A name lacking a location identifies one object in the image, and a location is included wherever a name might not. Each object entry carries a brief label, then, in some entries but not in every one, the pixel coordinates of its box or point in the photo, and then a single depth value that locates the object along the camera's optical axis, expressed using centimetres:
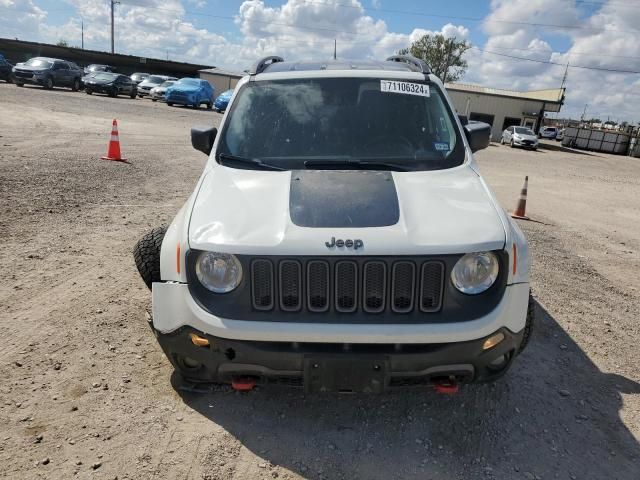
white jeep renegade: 250
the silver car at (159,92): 3372
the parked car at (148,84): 3616
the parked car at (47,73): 2797
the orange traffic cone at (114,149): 1079
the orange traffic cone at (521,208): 912
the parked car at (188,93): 3091
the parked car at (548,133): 5708
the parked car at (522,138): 3475
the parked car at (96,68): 3532
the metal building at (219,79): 4797
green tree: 7250
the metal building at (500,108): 4491
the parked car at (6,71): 3193
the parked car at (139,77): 3853
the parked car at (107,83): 3042
